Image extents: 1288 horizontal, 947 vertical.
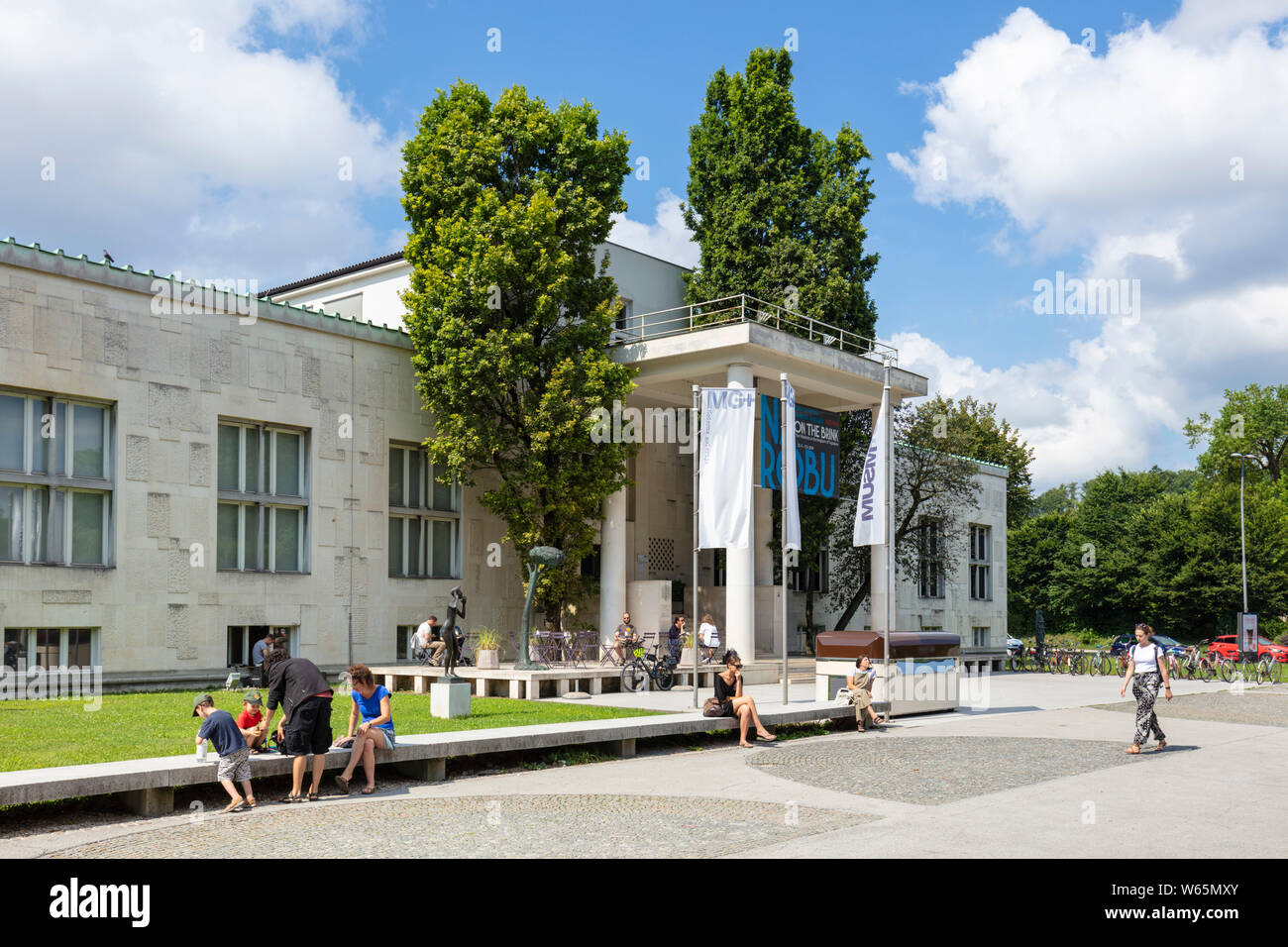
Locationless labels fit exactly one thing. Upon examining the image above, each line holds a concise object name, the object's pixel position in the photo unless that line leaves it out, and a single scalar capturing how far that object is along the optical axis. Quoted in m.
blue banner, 28.20
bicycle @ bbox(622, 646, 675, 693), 24.42
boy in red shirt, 12.15
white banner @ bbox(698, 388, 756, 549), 20.42
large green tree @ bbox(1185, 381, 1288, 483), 78.31
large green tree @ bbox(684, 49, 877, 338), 35.59
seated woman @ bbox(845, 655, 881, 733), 19.48
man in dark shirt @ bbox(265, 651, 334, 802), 11.73
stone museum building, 21.66
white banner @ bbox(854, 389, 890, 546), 22.86
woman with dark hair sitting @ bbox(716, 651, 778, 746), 17.03
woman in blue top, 12.34
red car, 46.38
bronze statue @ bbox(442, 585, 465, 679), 18.30
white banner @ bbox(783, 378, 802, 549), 21.52
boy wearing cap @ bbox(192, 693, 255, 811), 11.08
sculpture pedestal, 17.22
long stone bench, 10.25
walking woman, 16.27
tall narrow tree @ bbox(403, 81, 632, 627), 27.17
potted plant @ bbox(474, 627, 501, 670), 25.42
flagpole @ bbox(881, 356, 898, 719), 22.86
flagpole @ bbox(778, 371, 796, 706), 21.90
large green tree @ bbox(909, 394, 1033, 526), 55.54
